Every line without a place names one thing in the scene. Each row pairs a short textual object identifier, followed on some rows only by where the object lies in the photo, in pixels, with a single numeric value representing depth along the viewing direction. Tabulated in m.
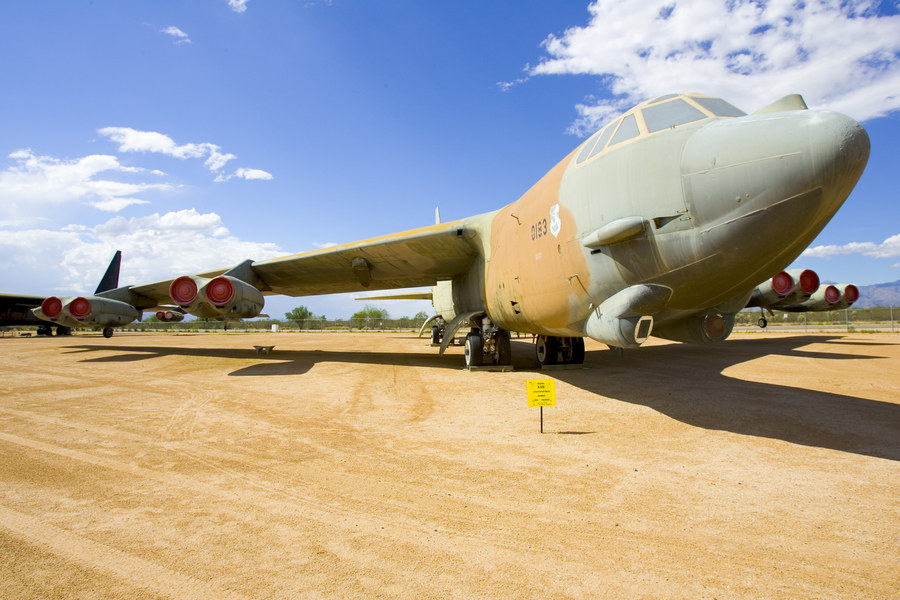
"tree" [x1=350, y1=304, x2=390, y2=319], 88.41
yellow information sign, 5.38
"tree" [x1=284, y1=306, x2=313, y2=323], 86.30
